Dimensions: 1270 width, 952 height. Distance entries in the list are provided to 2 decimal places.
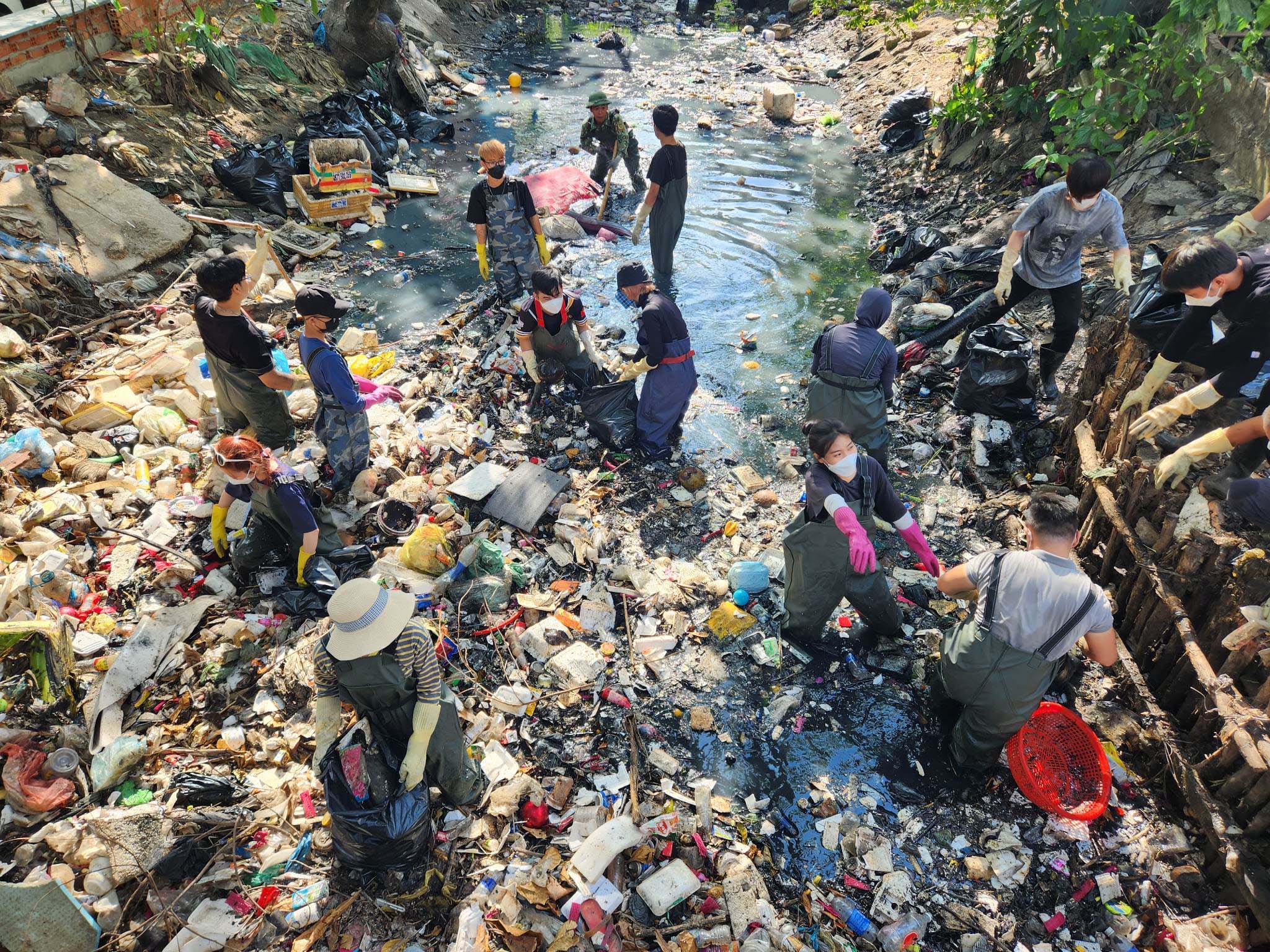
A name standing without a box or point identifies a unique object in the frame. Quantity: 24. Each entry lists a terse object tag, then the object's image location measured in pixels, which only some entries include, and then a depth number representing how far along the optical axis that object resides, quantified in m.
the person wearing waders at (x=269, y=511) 4.14
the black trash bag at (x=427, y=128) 10.70
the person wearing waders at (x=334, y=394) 4.71
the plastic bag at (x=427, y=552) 4.73
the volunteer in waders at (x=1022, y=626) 3.12
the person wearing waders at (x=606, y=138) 8.34
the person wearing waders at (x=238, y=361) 4.56
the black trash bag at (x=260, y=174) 8.20
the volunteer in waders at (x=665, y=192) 6.71
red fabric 9.03
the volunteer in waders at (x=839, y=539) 3.67
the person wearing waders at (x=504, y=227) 6.49
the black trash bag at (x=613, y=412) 5.62
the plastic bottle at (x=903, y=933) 3.13
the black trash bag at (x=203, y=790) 3.52
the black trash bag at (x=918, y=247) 7.54
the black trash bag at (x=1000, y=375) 5.57
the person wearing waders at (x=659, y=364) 5.29
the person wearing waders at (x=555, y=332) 5.80
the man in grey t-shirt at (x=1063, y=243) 4.82
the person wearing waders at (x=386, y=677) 2.99
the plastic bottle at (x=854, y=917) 3.18
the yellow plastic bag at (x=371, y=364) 6.51
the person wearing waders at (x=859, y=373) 4.65
